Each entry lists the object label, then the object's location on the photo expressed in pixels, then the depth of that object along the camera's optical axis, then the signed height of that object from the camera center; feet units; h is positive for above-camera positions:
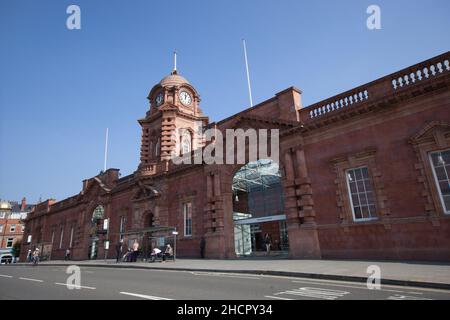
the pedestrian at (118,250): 76.51 +1.89
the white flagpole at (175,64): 122.98 +79.30
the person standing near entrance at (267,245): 90.15 +1.68
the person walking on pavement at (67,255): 118.66 +1.84
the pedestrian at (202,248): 71.87 +1.32
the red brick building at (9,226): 240.12 +29.67
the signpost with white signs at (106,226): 106.32 +11.31
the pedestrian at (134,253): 74.18 +0.87
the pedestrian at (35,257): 90.63 +1.24
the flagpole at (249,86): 80.78 +46.22
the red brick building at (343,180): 43.91 +13.61
